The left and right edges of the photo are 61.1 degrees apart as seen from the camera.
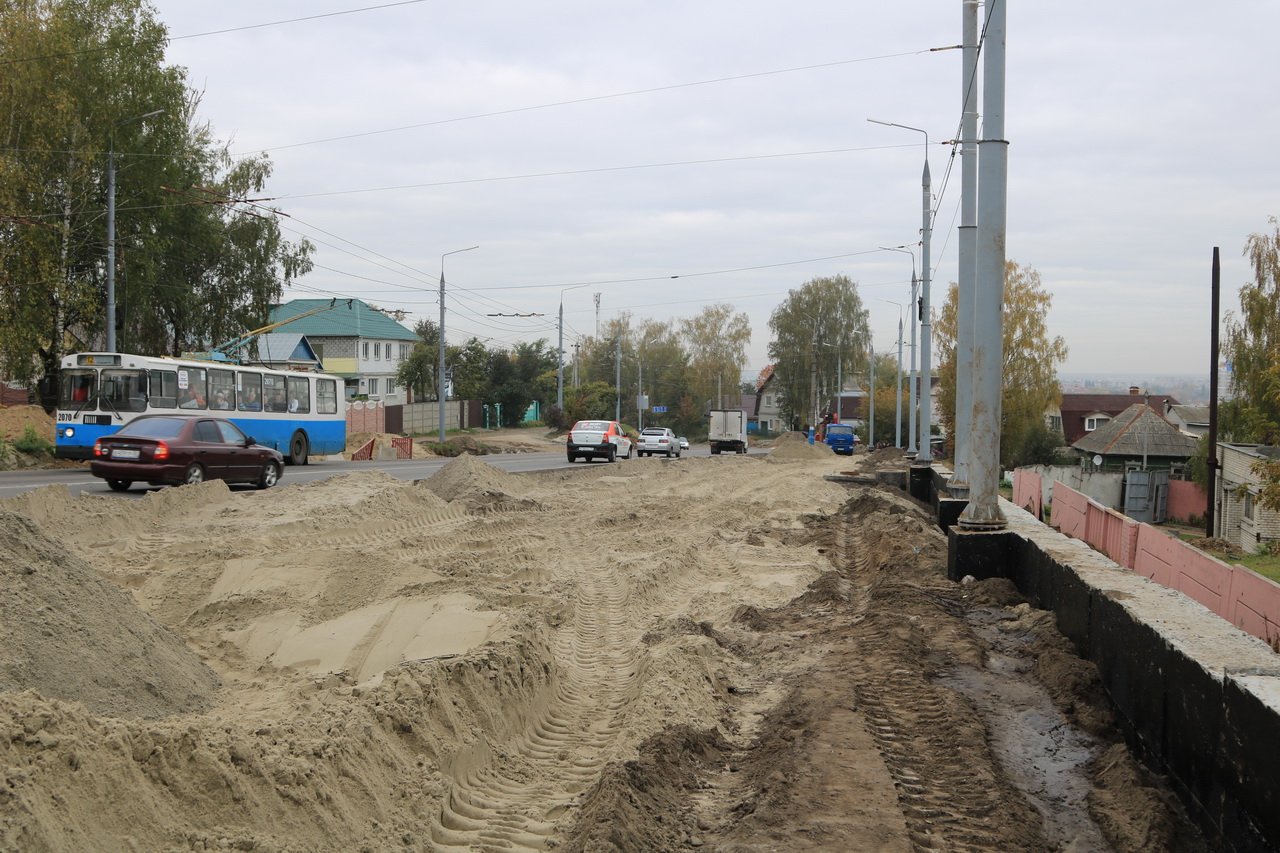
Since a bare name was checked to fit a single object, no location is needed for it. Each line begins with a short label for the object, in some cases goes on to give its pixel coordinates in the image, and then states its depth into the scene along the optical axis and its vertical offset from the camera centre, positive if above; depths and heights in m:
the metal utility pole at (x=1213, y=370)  33.69 +1.09
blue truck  70.19 -2.58
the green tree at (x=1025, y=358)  63.03 +2.54
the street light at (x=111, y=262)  28.89 +3.51
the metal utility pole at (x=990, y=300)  11.16 +1.06
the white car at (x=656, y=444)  51.41 -2.16
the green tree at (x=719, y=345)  114.07 +5.79
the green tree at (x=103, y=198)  31.44 +6.56
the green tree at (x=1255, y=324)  48.44 +3.59
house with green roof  78.12 +3.90
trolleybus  25.05 -0.11
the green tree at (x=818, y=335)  102.75 +6.17
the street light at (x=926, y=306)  26.81 +2.36
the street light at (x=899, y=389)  60.91 +0.67
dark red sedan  18.23 -1.02
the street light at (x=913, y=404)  38.22 -0.12
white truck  63.41 -2.00
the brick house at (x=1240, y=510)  35.50 -3.89
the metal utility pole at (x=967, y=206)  15.02 +3.05
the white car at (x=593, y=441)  39.75 -1.62
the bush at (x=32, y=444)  28.20 -1.34
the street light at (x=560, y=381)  70.15 +1.12
